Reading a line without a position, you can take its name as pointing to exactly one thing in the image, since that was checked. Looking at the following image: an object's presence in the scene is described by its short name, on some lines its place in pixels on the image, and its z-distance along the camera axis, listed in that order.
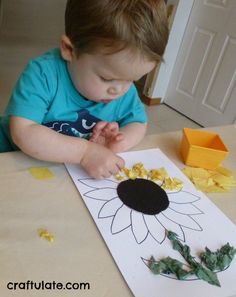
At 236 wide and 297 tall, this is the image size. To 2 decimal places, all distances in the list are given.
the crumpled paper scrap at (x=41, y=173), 0.50
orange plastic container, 0.61
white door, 2.04
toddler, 0.47
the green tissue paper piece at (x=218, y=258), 0.41
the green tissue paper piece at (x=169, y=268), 0.39
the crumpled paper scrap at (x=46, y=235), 0.39
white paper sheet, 0.38
